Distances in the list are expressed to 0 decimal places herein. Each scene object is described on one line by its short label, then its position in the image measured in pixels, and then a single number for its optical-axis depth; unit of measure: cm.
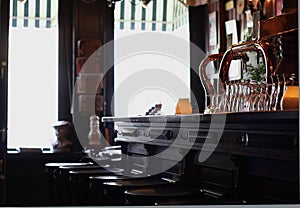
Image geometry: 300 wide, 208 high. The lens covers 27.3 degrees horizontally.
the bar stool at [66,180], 426
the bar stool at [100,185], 342
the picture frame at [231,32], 657
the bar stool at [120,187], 297
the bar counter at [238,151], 215
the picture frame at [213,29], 708
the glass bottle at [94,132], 682
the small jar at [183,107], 362
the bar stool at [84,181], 392
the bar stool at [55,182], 461
